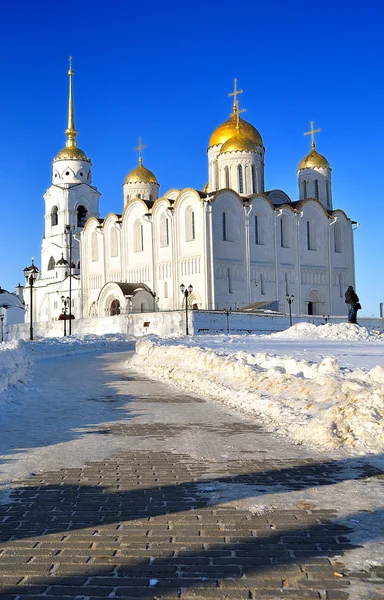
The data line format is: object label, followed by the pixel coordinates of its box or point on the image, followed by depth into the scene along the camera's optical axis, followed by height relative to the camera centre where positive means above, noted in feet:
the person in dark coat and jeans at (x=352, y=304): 91.22 +3.22
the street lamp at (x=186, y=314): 128.81 +3.29
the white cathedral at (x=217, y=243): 175.63 +24.71
